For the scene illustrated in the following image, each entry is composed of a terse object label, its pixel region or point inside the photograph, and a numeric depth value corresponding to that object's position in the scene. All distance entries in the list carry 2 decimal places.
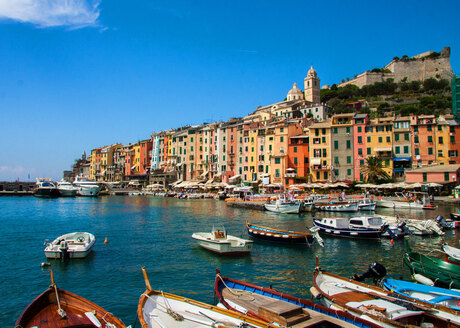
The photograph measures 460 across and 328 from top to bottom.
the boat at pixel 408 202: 44.91
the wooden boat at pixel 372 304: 9.83
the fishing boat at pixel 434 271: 14.53
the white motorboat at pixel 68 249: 19.81
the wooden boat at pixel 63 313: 9.34
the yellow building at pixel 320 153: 63.38
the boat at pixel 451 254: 16.73
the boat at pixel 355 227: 26.13
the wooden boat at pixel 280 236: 23.83
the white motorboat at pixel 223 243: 20.88
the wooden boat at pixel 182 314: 9.20
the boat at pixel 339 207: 44.15
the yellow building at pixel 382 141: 58.88
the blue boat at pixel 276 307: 8.84
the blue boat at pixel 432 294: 10.52
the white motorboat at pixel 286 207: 43.47
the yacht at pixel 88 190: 88.56
